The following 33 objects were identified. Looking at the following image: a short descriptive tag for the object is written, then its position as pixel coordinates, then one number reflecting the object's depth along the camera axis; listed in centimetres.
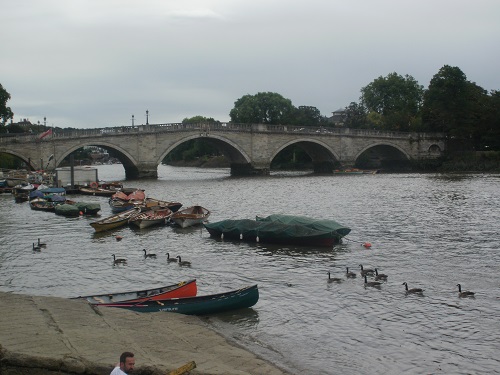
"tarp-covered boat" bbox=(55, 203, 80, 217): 4109
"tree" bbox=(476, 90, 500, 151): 9331
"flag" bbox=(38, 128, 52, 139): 6669
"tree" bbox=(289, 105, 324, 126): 12798
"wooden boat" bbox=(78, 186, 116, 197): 5662
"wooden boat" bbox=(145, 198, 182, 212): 4087
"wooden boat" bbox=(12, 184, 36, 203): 5116
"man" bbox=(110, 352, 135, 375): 877
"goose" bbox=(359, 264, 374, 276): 2087
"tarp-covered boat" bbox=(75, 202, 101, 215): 4146
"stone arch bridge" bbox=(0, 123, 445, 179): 6888
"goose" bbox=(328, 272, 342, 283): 2036
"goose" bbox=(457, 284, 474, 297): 1819
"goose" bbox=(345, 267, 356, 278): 2088
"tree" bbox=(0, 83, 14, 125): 9006
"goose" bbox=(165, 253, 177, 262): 2427
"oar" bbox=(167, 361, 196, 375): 932
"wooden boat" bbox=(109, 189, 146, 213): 4288
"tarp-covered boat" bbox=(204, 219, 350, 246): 2734
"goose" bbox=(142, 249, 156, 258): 2537
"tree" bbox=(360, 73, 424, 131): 13262
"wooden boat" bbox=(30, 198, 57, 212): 4441
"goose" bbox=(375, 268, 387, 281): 2025
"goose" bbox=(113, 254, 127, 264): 2425
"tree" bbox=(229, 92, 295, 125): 12875
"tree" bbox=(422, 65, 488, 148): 9188
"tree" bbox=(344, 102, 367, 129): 12669
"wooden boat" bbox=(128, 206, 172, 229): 3503
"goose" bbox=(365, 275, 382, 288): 1956
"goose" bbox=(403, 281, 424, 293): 1858
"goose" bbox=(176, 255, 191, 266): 2351
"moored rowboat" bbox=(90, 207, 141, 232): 3316
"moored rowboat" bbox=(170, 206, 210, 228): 3462
